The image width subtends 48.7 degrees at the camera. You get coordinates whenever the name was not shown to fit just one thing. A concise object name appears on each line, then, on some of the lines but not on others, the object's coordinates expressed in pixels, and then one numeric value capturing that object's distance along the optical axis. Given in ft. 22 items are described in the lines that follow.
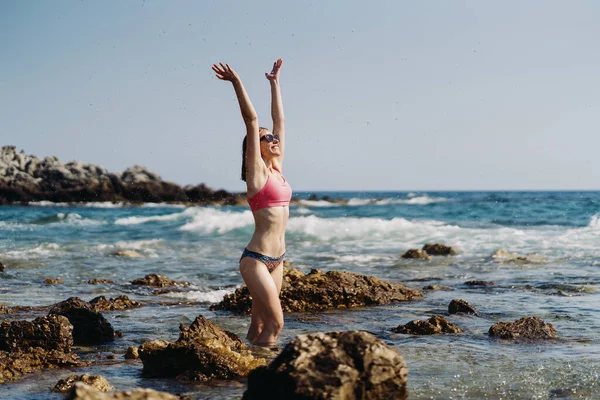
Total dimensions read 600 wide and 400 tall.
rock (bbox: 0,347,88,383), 17.43
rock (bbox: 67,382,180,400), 11.21
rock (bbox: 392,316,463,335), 22.80
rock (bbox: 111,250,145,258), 61.11
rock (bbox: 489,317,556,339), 22.06
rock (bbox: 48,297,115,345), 22.13
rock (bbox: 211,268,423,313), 29.17
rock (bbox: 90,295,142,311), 29.48
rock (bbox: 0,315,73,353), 19.27
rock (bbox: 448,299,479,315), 27.73
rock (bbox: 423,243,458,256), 60.59
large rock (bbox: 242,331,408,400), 11.79
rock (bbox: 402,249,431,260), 55.66
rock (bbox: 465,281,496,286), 37.99
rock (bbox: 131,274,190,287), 38.74
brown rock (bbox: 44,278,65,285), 39.93
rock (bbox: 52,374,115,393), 15.06
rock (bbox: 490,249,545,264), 52.26
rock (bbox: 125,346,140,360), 19.42
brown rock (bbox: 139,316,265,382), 16.78
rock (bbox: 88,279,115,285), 40.26
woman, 18.52
